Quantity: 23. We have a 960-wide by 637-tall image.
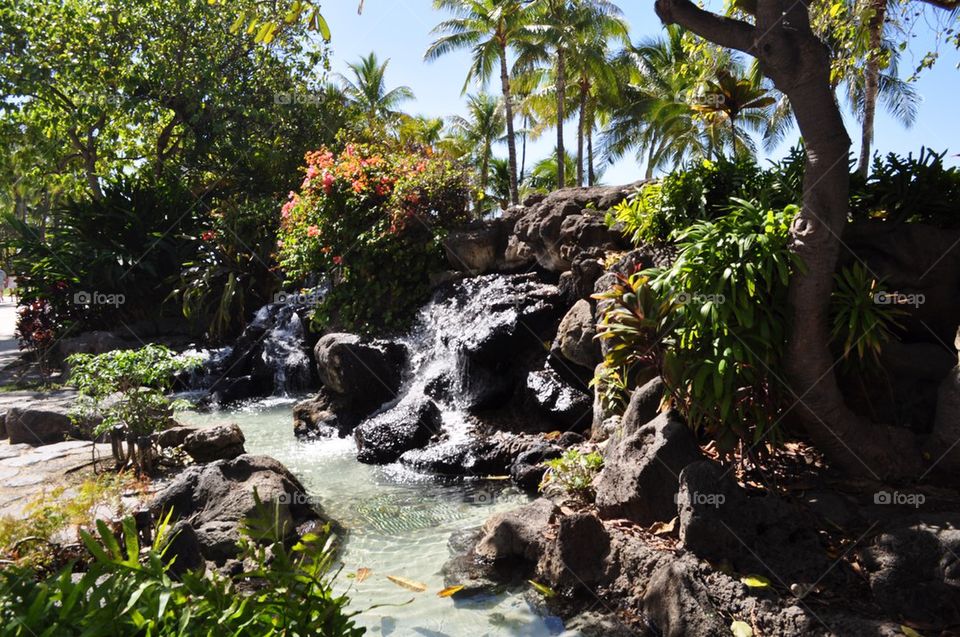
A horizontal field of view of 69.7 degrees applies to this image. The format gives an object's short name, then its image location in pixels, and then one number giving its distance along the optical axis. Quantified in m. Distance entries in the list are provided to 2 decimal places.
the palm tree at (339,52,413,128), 37.62
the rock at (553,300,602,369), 8.78
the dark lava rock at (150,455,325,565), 5.95
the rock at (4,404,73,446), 8.93
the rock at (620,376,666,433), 6.27
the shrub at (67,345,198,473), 7.43
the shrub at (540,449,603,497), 6.58
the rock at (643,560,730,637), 4.34
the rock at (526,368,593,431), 9.09
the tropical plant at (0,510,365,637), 2.46
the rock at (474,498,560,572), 5.63
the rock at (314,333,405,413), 11.22
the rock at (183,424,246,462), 8.05
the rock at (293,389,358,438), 10.85
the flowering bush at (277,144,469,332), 13.43
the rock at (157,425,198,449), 8.17
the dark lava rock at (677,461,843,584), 4.75
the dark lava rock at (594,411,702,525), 5.60
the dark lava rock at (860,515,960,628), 4.07
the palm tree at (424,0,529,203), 25.44
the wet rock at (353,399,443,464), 9.28
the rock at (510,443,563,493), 7.84
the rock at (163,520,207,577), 5.30
